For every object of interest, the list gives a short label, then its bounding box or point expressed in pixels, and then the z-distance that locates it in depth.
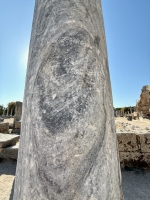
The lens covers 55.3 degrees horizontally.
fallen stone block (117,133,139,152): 3.70
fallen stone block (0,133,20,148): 4.14
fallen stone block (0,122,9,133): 7.40
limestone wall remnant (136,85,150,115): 26.37
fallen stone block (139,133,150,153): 3.65
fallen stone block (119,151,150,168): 3.64
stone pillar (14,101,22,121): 11.74
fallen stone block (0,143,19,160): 4.07
